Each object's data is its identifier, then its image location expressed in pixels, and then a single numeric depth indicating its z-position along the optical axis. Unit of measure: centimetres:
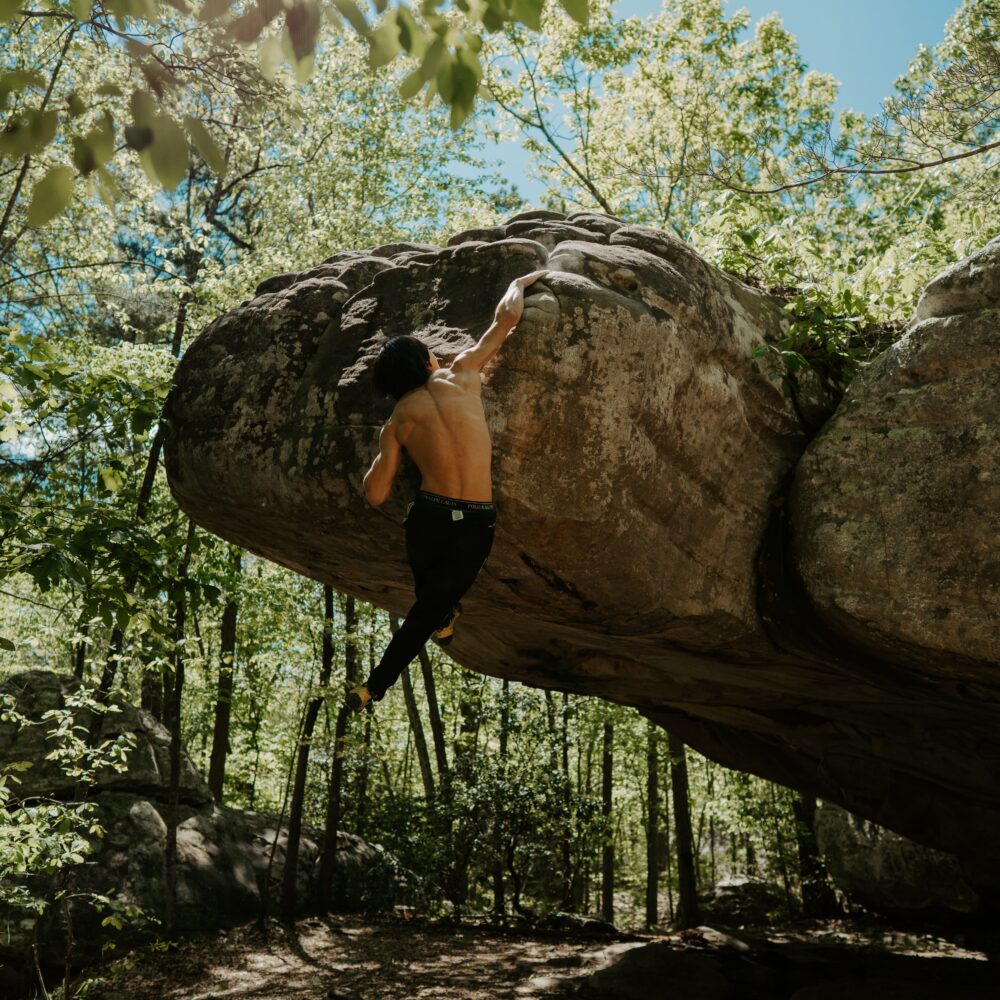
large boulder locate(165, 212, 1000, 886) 576
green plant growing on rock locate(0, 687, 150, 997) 679
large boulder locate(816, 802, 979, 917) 1298
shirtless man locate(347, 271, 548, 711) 523
